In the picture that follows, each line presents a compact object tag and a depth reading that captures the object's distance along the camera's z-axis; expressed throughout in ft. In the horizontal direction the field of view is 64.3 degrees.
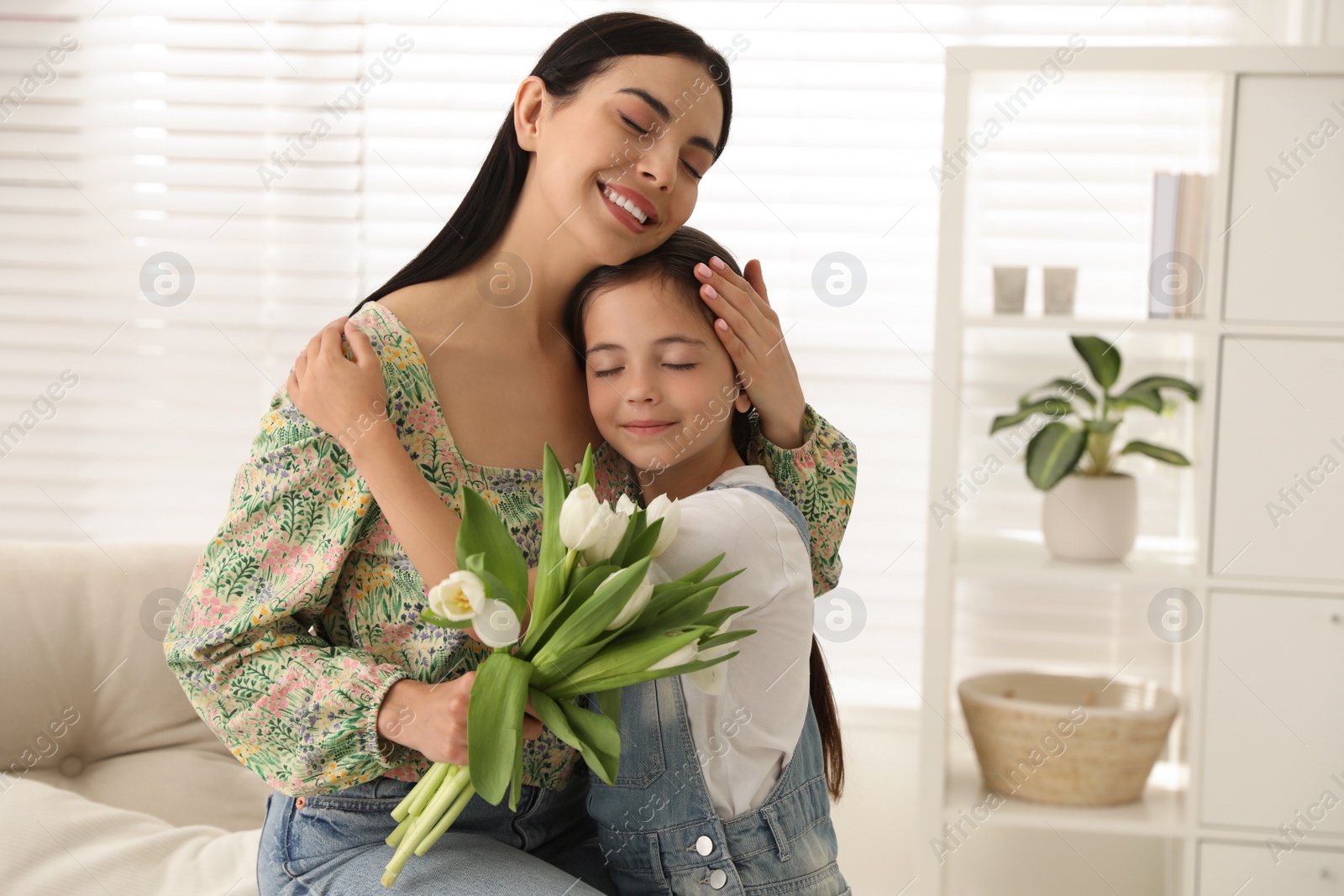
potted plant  7.51
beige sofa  5.66
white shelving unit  7.19
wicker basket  7.45
